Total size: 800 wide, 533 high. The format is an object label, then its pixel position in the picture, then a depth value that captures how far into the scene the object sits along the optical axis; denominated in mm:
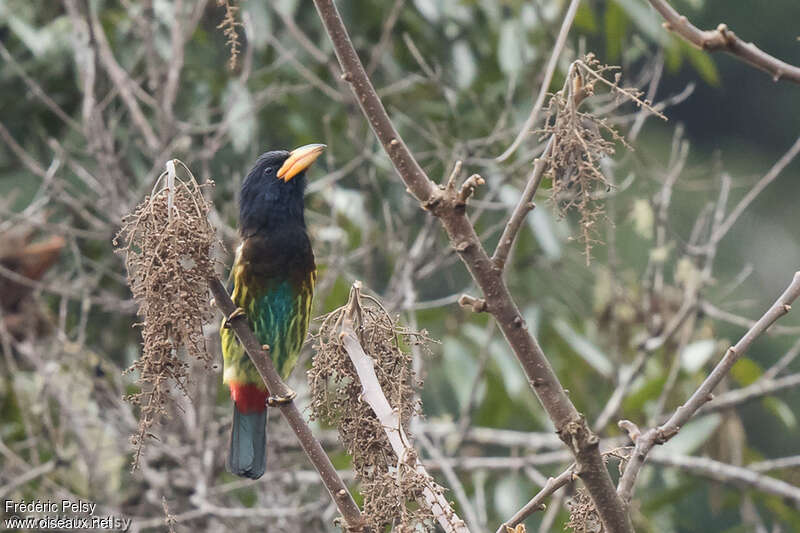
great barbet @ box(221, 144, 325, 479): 6336
